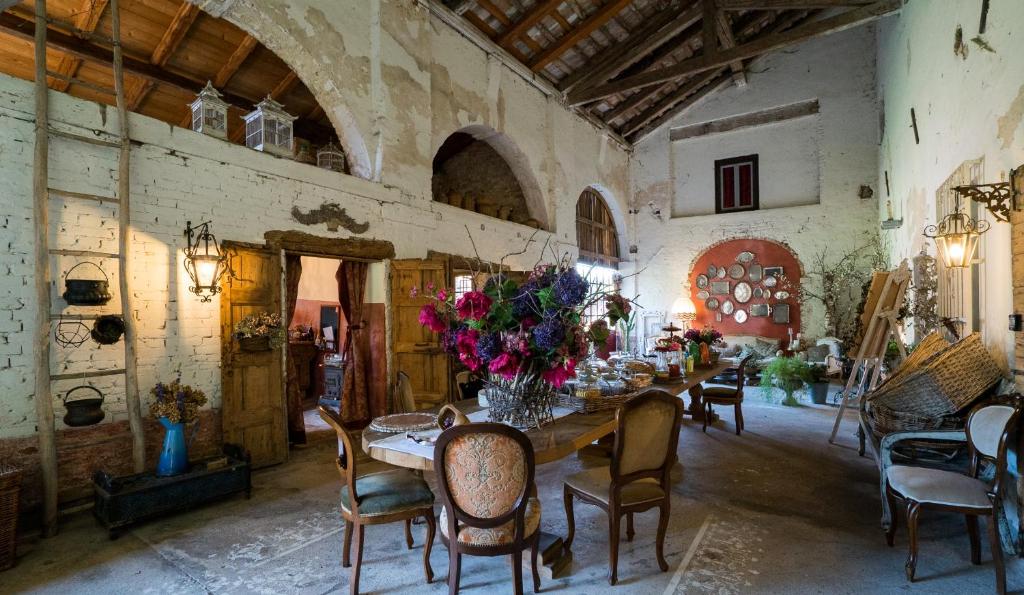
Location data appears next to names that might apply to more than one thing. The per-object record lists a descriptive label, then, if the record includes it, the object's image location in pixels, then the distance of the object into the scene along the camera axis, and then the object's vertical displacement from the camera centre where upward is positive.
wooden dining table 2.27 -0.69
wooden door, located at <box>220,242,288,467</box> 4.23 -0.61
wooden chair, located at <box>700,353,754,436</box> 5.29 -1.09
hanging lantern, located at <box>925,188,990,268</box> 2.96 +0.28
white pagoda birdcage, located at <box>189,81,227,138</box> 4.29 +1.62
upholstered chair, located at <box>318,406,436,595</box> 2.42 -0.99
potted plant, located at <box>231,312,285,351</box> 4.26 -0.26
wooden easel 4.23 -0.21
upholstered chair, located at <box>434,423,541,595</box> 2.03 -0.78
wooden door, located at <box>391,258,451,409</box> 5.65 -0.52
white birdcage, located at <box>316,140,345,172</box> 5.56 +1.56
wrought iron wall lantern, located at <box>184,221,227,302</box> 3.99 +0.33
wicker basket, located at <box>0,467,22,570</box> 2.73 -1.14
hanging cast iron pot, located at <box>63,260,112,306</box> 3.30 +0.09
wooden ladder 3.22 +0.24
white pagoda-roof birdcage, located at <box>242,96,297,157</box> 4.70 +1.63
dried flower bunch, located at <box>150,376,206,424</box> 3.53 -0.70
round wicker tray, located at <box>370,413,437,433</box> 2.63 -0.66
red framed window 10.27 +2.25
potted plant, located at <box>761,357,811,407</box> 6.93 -1.12
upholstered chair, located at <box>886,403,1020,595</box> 2.34 -0.97
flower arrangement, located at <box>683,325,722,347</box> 5.25 -0.43
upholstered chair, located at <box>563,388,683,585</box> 2.45 -0.84
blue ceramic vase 3.50 -1.04
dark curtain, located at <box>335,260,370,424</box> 5.62 -0.57
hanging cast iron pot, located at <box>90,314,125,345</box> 3.46 -0.17
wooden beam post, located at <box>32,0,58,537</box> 3.23 +0.02
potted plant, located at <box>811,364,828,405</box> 6.95 -1.27
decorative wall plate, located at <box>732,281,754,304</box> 10.09 +0.03
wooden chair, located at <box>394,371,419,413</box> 3.34 -0.63
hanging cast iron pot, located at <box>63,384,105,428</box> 3.30 -0.70
